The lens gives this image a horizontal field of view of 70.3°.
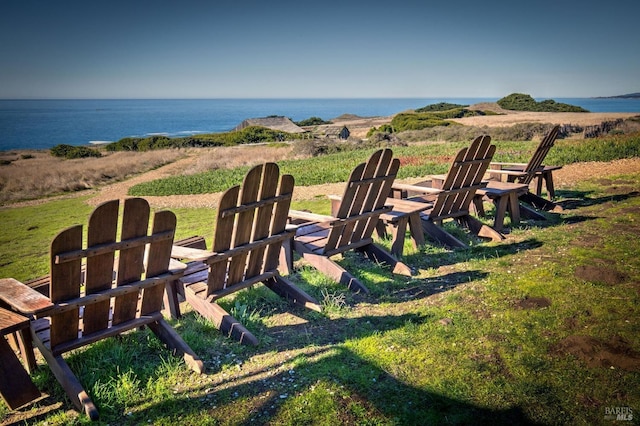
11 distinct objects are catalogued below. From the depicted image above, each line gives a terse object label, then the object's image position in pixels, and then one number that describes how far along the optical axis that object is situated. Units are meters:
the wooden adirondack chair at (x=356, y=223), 4.93
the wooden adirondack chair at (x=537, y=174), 7.93
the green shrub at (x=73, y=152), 37.39
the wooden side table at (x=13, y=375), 2.90
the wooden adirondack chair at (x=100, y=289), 2.94
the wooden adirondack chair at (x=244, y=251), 3.83
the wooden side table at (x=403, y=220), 5.80
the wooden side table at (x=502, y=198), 6.79
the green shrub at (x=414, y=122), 42.88
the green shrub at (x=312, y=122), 74.81
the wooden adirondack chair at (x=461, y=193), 6.15
